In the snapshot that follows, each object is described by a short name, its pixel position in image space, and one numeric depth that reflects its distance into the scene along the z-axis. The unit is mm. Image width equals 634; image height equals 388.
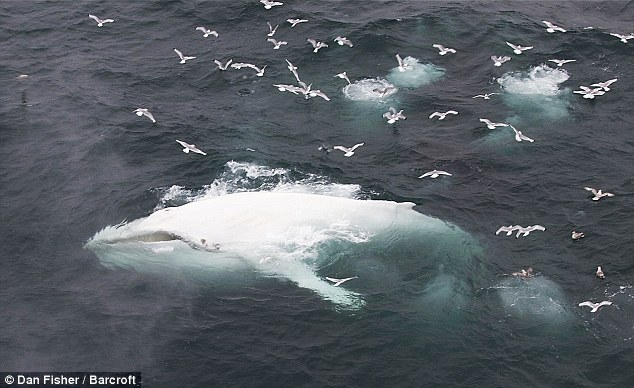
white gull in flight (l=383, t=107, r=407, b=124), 92062
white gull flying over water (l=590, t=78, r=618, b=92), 94425
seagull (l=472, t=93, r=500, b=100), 96188
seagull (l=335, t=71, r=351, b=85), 99500
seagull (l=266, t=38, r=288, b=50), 105188
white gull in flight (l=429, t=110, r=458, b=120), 92000
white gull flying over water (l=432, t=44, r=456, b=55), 102750
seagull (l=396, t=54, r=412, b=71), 100062
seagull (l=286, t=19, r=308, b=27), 110000
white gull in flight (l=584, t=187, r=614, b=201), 80938
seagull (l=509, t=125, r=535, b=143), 88000
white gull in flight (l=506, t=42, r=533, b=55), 101562
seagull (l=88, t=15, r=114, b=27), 113688
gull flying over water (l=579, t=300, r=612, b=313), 68750
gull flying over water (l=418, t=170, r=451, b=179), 83562
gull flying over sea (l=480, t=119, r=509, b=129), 90075
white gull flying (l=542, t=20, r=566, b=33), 106462
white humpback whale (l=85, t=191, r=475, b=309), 73688
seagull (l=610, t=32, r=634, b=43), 103125
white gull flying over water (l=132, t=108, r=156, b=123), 93875
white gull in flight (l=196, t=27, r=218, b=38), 109062
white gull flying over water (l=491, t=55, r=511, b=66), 99375
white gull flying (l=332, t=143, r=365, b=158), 87875
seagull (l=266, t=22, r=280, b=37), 107156
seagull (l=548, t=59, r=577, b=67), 99356
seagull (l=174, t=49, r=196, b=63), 104150
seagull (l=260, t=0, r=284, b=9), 114231
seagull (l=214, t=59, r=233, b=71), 101844
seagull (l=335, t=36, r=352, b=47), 106375
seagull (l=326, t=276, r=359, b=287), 71850
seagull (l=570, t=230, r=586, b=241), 76500
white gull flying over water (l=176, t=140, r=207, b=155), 87750
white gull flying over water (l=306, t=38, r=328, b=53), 104712
